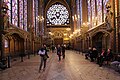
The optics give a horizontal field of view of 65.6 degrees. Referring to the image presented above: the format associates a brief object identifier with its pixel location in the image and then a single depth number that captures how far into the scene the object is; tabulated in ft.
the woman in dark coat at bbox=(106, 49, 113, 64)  20.86
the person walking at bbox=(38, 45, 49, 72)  18.35
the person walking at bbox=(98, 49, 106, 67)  21.08
